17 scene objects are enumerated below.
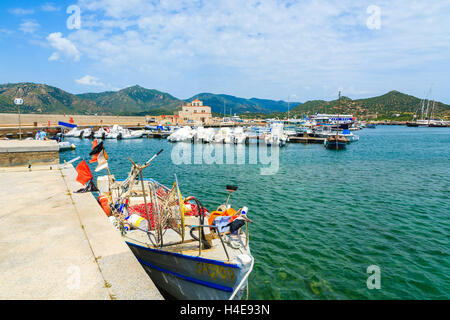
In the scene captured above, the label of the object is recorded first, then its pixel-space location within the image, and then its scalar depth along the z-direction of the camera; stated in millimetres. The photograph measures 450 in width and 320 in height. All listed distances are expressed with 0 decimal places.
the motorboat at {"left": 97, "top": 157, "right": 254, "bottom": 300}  6600
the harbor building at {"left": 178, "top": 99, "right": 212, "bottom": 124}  142250
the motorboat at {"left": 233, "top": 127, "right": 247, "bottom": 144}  60062
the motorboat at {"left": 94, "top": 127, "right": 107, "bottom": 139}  68688
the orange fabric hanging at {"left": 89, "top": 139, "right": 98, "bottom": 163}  11441
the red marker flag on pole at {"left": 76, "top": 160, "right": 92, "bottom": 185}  10531
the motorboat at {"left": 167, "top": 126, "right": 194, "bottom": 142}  65375
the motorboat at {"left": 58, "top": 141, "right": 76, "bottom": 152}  44500
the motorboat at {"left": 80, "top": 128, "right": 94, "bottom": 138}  68625
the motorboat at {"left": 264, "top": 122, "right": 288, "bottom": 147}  55703
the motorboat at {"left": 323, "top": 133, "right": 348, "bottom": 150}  53206
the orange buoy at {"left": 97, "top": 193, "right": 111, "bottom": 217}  10522
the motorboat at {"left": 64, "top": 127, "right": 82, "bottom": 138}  70688
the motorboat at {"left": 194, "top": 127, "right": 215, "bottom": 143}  62875
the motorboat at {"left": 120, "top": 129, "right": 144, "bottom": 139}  69812
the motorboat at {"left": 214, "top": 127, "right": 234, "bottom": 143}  61500
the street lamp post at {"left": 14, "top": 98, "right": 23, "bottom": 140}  23138
